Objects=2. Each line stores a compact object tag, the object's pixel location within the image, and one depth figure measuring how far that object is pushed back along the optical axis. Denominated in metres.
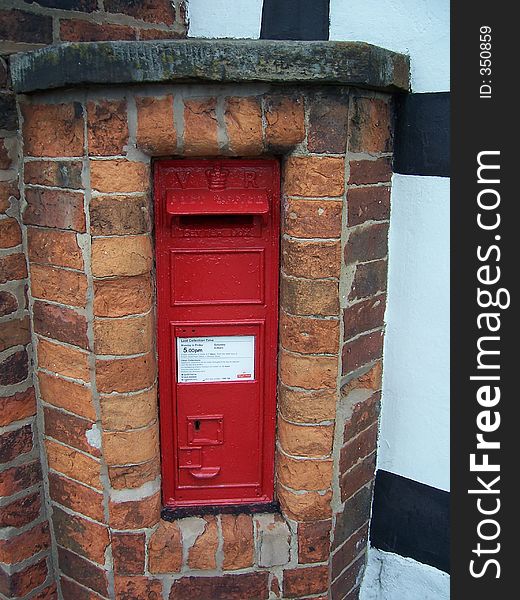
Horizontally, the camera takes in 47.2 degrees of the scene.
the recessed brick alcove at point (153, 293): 1.58
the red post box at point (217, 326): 1.70
